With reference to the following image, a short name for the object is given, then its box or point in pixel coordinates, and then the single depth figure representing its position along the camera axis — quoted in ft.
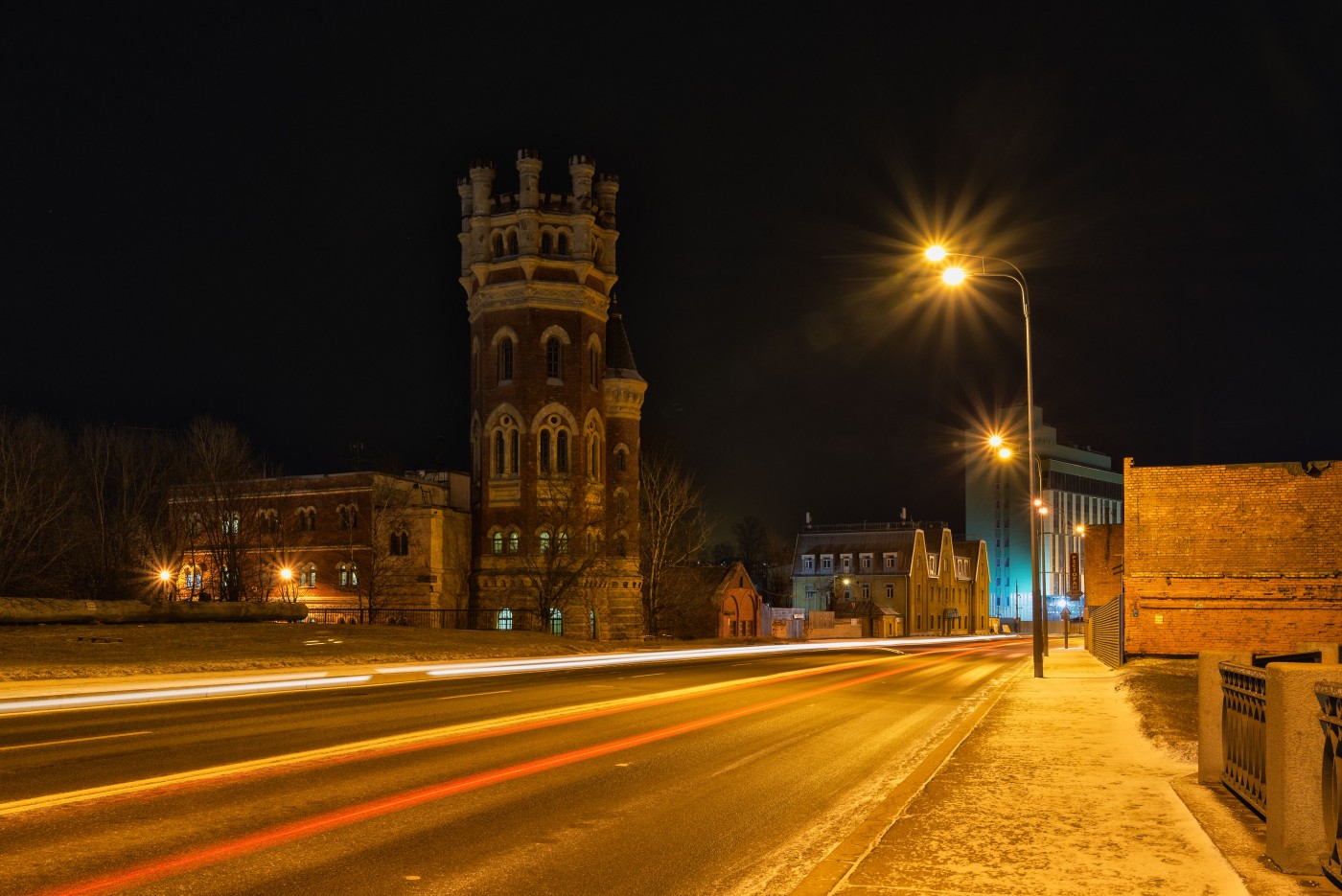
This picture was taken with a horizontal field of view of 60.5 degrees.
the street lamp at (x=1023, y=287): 77.51
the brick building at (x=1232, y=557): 105.91
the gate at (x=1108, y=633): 106.93
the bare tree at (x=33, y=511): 146.00
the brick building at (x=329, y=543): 185.16
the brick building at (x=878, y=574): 320.29
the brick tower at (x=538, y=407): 186.09
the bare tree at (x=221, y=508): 189.37
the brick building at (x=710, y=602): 228.63
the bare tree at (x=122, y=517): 179.01
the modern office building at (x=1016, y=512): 549.13
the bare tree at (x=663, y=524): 215.31
